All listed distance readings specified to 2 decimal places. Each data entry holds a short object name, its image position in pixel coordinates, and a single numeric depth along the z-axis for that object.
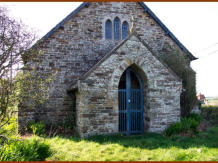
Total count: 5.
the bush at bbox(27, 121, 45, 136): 8.96
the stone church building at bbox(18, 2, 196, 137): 8.55
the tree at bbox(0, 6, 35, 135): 5.33
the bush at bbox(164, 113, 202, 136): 8.88
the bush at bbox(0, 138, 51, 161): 4.77
